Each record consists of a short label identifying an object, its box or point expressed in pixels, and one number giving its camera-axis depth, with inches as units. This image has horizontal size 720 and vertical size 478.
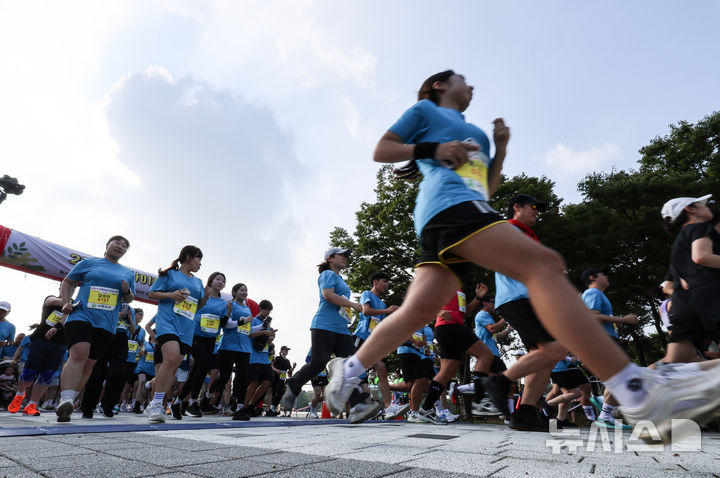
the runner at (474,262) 56.2
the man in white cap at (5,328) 354.3
